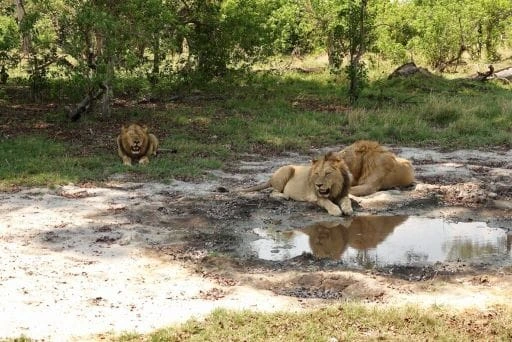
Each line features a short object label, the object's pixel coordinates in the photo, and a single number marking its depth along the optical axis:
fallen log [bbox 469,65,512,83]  24.95
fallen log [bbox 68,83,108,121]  17.27
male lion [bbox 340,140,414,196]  11.00
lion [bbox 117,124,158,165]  13.29
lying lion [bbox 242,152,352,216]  9.87
